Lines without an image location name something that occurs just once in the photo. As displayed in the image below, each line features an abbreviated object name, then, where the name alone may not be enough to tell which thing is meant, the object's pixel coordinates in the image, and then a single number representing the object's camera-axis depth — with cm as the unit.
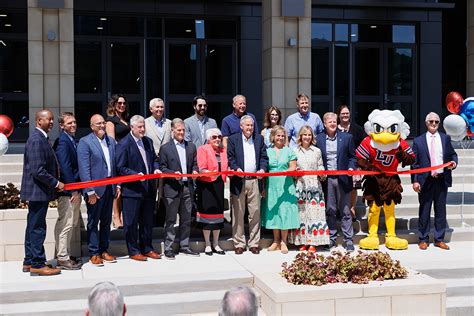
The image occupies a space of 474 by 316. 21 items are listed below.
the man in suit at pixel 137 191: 848
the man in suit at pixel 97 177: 817
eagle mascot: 898
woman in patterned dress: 916
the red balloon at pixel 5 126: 1068
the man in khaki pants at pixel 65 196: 805
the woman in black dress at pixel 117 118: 898
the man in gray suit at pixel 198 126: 940
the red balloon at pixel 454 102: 1155
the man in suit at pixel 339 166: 928
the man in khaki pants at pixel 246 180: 904
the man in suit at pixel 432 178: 938
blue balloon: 1053
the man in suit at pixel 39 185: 761
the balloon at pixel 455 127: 1018
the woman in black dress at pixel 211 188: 890
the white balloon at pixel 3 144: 932
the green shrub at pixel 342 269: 656
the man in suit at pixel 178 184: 877
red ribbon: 805
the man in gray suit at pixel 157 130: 932
